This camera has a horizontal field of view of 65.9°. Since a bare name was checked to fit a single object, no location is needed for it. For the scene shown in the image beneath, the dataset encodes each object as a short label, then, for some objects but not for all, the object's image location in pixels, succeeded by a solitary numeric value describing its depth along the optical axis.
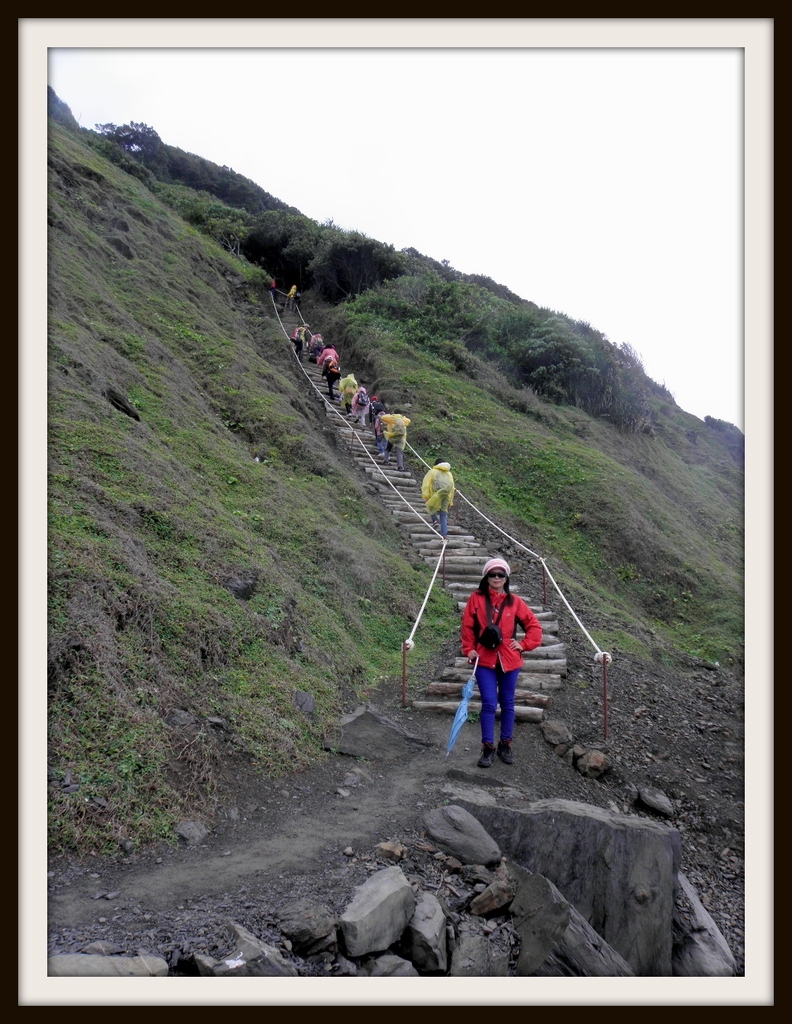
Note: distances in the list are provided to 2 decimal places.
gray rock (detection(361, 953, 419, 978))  2.85
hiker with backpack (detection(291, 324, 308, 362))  20.61
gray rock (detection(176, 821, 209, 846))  3.68
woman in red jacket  5.24
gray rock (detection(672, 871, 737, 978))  3.68
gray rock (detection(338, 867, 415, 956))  2.90
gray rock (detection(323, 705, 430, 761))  5.34
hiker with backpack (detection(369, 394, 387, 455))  15.02
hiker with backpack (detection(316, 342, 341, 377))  18.72
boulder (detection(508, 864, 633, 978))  3.06
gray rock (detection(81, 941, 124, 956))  2.62
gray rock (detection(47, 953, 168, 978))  2.50
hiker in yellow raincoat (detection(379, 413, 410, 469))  14.36
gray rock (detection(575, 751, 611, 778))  5.51
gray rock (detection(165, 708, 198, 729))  4.33
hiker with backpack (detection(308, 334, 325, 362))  20.95
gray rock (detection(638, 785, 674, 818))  5.16
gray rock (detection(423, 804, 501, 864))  3.88
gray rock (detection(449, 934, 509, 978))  3.02
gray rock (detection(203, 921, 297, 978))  2.58
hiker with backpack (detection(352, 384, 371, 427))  16.42
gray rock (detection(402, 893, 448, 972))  2.97
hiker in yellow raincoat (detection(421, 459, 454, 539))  11.11
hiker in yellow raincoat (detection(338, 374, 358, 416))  17.06
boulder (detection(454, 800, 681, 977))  3.75
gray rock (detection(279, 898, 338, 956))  2.87
